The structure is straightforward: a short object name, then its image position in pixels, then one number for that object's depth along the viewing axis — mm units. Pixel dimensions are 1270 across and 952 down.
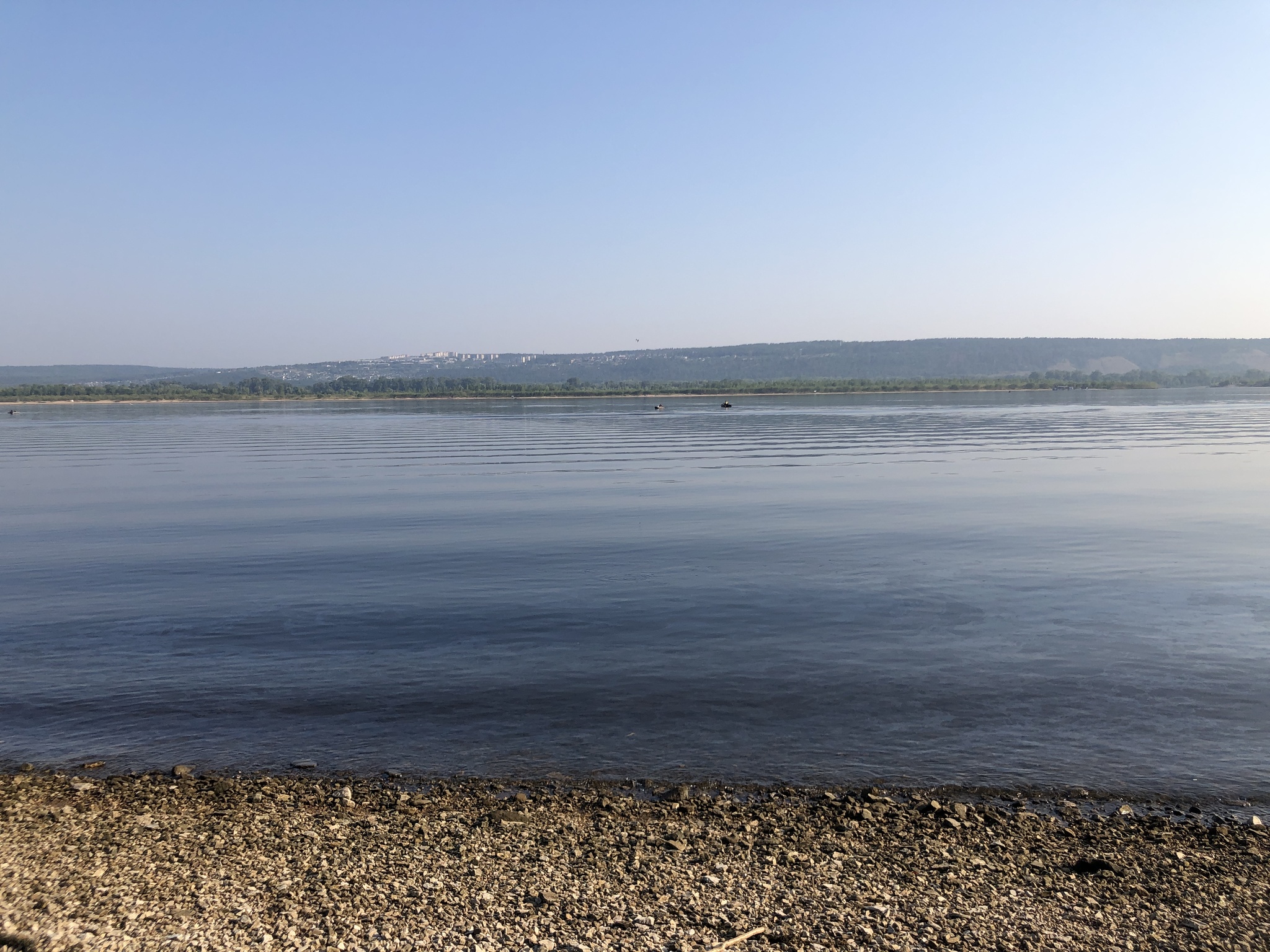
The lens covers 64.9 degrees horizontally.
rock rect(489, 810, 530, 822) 9055
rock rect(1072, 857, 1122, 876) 7957
